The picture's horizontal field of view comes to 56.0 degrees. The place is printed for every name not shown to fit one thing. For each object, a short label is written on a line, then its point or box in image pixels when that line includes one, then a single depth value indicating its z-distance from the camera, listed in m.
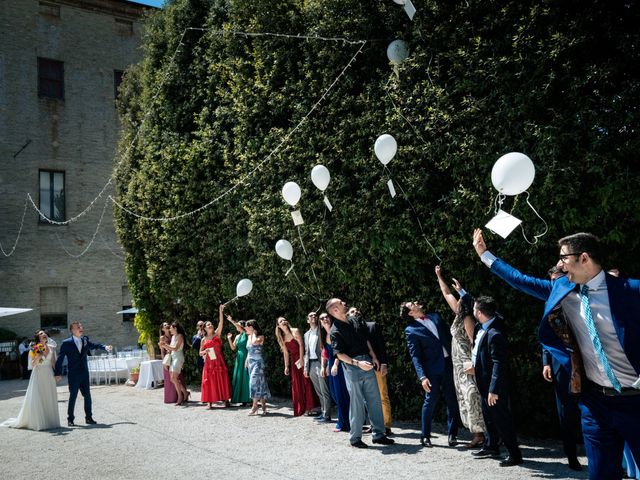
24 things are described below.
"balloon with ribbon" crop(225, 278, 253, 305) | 12.20
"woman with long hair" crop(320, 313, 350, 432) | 9.23
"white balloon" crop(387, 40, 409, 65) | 9.52
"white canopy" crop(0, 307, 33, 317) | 19.22
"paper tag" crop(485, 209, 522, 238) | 5.52
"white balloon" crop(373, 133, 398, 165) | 8.88
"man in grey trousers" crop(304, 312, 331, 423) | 10.16
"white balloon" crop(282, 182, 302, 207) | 10.88
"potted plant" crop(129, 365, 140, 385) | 18.30
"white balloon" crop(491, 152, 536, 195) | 6.62
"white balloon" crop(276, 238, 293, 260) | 11.23
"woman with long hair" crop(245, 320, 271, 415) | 11.30
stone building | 25.38
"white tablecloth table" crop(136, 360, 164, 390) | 16.98
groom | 11.23
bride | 11.02
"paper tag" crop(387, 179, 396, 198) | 9.09
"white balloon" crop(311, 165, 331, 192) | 10.12
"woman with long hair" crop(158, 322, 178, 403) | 13.46
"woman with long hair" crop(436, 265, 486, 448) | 7.64
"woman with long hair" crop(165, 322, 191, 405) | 13.17
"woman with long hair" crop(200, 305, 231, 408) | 12.41
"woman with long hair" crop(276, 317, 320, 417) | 10.86
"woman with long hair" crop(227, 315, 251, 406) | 12.38
